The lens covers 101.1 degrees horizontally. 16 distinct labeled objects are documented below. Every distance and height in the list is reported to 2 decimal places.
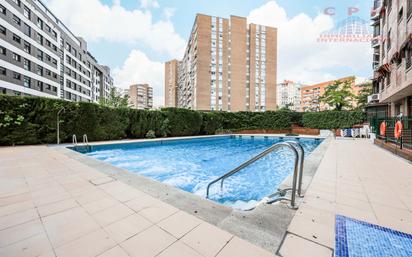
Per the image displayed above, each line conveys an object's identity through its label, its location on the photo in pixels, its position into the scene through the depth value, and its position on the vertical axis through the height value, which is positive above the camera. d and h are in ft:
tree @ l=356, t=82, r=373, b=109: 106.42 +21.68
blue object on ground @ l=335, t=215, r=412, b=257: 5.11 -3.77
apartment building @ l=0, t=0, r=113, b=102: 67.97 +38.33
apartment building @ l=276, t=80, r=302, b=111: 303.99 +63.10
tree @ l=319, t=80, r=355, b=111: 91.50 +17.76
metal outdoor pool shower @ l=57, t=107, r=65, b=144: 30.02 +0.48
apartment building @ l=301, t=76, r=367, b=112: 236.43 +51.31
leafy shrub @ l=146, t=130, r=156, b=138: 44.78 -1.71
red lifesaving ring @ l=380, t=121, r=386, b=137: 28.67 -0.32
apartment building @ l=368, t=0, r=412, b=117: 29.43 +14.51
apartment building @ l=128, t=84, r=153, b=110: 319.06 +65.07
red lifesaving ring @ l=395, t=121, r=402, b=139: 20.72 -0.29
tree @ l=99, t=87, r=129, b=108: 76.53 +13.10
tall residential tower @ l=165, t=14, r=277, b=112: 121.08 +47.52
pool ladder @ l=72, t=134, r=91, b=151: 28.62 -2.90
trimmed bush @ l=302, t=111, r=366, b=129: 62.13 +3.24
